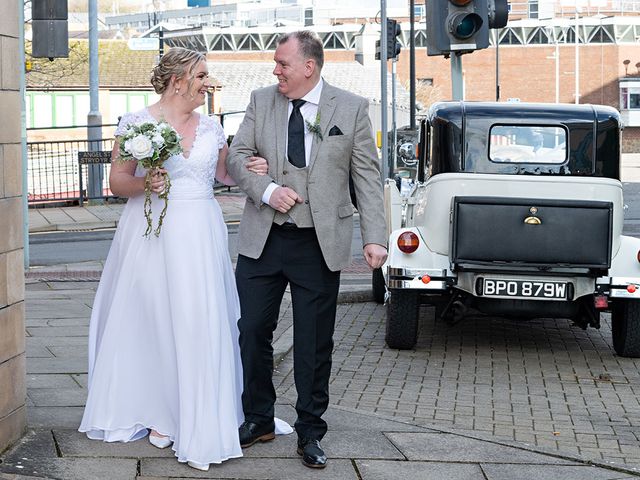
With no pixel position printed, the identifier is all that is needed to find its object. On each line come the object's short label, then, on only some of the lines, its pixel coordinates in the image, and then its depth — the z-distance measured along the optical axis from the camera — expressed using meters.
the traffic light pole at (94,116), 25.36
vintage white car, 8.44
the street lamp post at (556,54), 86.62
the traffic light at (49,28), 14.45
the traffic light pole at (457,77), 10.45
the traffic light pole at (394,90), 34.25
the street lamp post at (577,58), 85.25
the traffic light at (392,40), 30.36
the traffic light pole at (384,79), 28.22
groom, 5.37
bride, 5.41
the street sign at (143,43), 31.52
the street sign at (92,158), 24.08
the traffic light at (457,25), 10.46
